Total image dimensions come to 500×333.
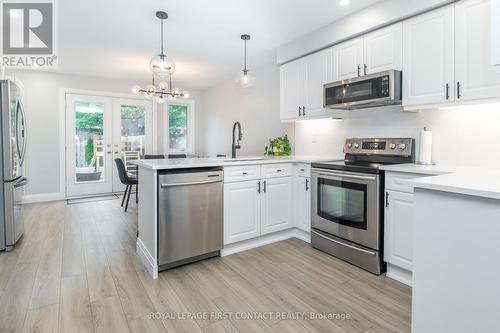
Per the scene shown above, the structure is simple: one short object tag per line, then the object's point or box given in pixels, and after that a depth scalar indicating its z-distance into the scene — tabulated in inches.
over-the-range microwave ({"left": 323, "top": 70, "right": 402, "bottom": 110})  97.4
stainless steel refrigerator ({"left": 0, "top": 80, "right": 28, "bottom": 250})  112.2
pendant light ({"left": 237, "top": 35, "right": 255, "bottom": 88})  134.5
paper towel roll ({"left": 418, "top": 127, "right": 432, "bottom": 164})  95.0
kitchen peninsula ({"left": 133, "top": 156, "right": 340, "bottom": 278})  95.3
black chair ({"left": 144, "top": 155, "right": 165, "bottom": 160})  213.0
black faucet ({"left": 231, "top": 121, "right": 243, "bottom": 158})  141.9
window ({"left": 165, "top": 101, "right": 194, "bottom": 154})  264.7
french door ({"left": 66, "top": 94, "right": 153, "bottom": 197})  222.1
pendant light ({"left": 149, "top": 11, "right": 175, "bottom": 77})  114.2
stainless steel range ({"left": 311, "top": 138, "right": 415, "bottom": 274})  94.6
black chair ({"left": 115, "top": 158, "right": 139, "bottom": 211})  179.0
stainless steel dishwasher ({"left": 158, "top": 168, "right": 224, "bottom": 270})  94.0
